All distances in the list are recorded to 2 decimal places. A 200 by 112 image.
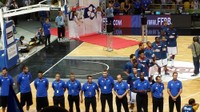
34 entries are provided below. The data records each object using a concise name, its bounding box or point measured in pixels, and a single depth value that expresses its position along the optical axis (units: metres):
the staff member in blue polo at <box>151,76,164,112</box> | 12.86
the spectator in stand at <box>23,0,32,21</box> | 30.29
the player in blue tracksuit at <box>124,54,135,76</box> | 14.31
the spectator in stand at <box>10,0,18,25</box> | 28.12
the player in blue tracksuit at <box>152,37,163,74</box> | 16.48
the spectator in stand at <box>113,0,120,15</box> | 28.55
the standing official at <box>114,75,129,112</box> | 13.02
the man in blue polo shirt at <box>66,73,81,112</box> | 13.24
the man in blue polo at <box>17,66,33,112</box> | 13.77
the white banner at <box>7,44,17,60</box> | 19.20
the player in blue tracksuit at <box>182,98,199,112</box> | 10.08
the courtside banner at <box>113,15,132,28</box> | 27.94
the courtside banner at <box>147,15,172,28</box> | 27.39
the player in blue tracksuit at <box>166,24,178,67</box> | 17.97
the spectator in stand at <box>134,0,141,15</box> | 28.66
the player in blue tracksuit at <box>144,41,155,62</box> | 15.50
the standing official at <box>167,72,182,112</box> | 12.80
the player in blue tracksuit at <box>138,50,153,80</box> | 14.81
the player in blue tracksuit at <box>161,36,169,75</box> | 16.60
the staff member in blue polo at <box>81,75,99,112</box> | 13.10
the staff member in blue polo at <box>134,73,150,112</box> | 12.93
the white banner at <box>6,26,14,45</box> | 18.92
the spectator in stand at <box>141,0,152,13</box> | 28.73
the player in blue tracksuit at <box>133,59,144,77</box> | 14.17
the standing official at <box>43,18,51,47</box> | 22.33
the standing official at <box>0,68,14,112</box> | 13.57
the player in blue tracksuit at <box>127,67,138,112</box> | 13.55
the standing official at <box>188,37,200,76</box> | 16.92
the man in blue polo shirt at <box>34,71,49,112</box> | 13.44
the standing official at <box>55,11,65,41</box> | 23.84
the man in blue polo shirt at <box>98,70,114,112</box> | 13.23
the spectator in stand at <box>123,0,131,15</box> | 28.65
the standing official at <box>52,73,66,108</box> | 13.24
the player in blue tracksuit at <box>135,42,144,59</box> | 15.56
